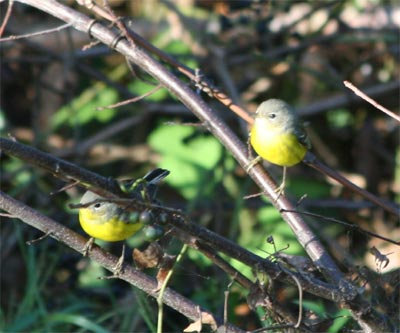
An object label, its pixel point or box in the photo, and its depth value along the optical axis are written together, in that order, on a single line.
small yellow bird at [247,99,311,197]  4.64
